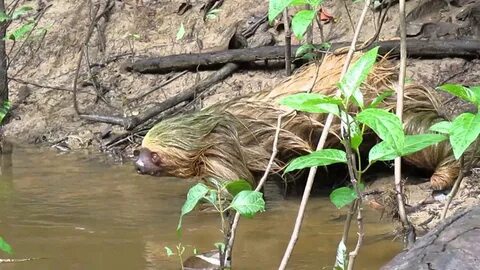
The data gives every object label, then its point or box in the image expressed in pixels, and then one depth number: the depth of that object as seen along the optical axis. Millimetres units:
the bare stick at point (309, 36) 6454
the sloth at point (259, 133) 4738
